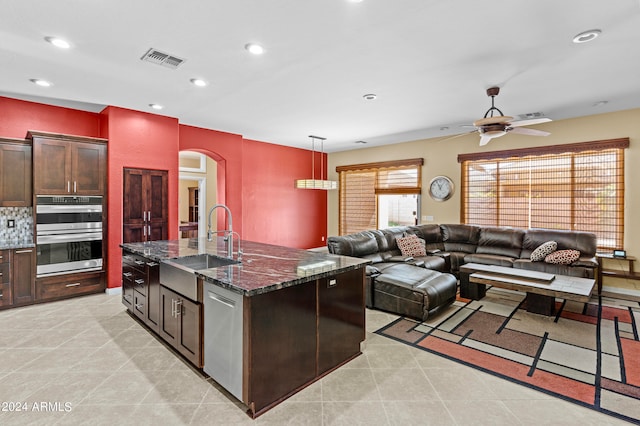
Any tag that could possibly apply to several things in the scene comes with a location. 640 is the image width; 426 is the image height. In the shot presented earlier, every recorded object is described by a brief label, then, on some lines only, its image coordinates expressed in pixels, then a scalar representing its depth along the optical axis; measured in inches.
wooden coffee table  137.3
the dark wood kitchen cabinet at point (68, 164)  162.6
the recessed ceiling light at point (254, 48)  114.4
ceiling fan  147.4
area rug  94.3
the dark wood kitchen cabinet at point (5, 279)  154.3
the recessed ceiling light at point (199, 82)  146.6
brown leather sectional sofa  151.3
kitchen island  80.7
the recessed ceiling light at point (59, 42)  109.8
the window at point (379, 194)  294.0
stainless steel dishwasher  81.7
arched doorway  307.7
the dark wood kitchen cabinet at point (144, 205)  189.5
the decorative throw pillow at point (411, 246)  217.8
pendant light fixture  279.9
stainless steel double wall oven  162.6
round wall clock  265.3
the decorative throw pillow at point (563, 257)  179.9
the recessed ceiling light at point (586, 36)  104.4
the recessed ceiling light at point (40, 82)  146.4
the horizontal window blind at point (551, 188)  197.8
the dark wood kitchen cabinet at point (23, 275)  157.3
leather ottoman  144.9
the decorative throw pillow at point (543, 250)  192.9
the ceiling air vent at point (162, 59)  120.8
